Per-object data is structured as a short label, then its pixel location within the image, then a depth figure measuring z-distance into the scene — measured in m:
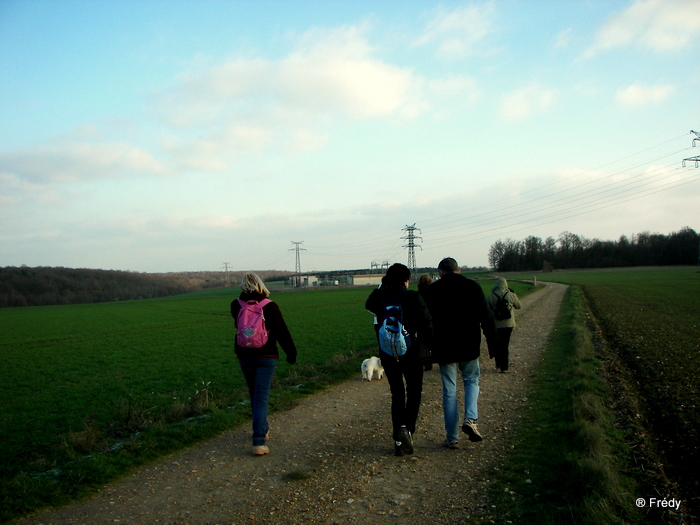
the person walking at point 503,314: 10.20
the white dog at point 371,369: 10.13
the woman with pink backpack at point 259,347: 5.73
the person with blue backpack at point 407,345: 5.54
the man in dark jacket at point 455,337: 5.80
